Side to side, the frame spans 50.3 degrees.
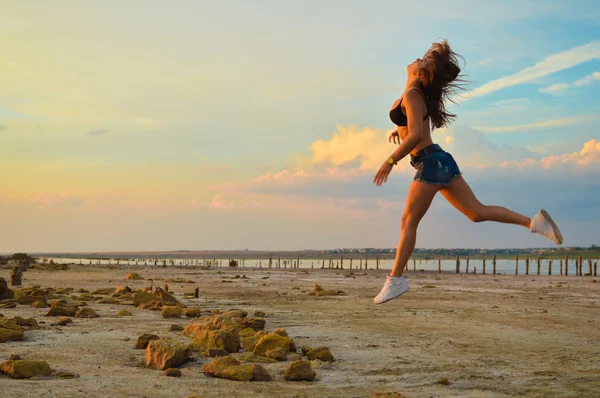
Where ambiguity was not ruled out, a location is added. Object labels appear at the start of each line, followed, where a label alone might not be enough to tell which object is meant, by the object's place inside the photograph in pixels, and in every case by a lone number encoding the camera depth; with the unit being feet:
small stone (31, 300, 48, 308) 44.11
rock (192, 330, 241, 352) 25.32
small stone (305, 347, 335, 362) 23.85
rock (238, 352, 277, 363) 23.50
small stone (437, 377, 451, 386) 19.43
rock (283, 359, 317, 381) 20.13
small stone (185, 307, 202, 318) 39.63
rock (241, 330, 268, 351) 26.01
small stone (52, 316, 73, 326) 33.88
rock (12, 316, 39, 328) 31.76
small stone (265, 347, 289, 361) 23.76
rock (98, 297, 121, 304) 48.83
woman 18.66
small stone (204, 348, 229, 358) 24.16
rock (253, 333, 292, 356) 24.80
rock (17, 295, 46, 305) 46.34
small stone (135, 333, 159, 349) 26.73
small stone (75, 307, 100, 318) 37.93
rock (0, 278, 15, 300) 49.55
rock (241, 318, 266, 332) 31.51
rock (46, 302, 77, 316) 37.99
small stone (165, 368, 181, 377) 20.57
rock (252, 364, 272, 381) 19.98
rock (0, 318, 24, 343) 27.63
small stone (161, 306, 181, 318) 38.88
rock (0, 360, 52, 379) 19.71
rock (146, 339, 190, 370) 21.84
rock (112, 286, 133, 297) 56.49
